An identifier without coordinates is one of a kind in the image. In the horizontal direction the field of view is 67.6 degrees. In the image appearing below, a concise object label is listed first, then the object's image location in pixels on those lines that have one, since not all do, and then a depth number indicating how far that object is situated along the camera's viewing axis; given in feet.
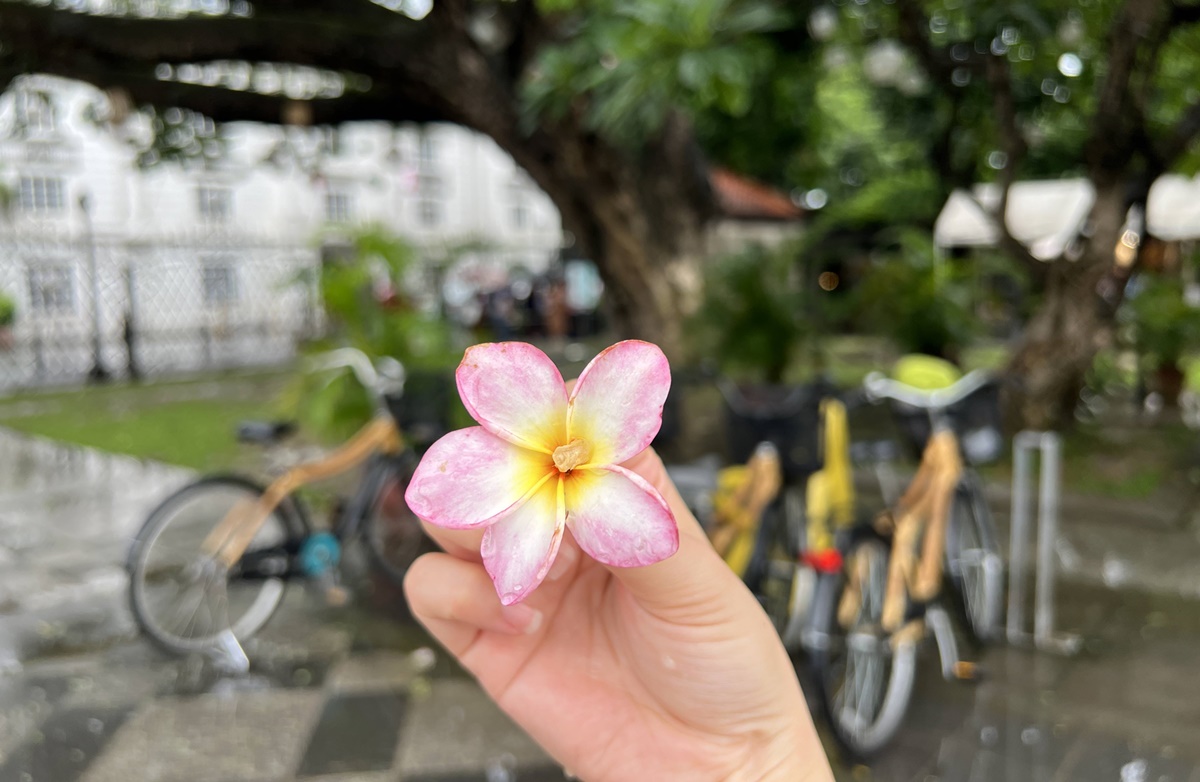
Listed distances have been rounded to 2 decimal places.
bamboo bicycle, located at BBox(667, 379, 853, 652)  11.09
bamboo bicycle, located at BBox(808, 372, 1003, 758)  10.50
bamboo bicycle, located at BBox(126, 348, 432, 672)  12.96
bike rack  13.38
